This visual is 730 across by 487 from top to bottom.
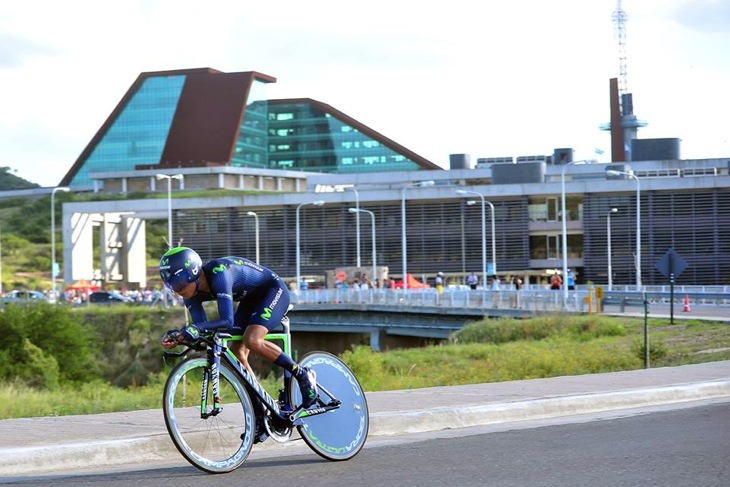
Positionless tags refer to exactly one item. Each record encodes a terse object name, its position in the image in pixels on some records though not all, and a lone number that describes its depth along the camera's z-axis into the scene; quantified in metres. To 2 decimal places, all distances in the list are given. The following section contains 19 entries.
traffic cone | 47.40
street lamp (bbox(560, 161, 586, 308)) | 49.56
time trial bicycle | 8.00
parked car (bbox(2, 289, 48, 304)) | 55.25
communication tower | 150.75
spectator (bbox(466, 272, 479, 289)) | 69.62
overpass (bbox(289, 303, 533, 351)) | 56.66
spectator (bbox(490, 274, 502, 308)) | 53.79
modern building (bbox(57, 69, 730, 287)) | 92.50
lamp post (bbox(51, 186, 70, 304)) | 76.60
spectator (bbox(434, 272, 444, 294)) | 57.63
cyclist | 8.00
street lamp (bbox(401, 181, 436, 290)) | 70.49
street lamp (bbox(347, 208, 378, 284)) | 79.39
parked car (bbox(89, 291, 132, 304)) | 82.36
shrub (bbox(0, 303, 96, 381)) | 49.44
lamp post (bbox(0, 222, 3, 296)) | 104.69
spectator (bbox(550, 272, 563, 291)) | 61.59
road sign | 32.22
